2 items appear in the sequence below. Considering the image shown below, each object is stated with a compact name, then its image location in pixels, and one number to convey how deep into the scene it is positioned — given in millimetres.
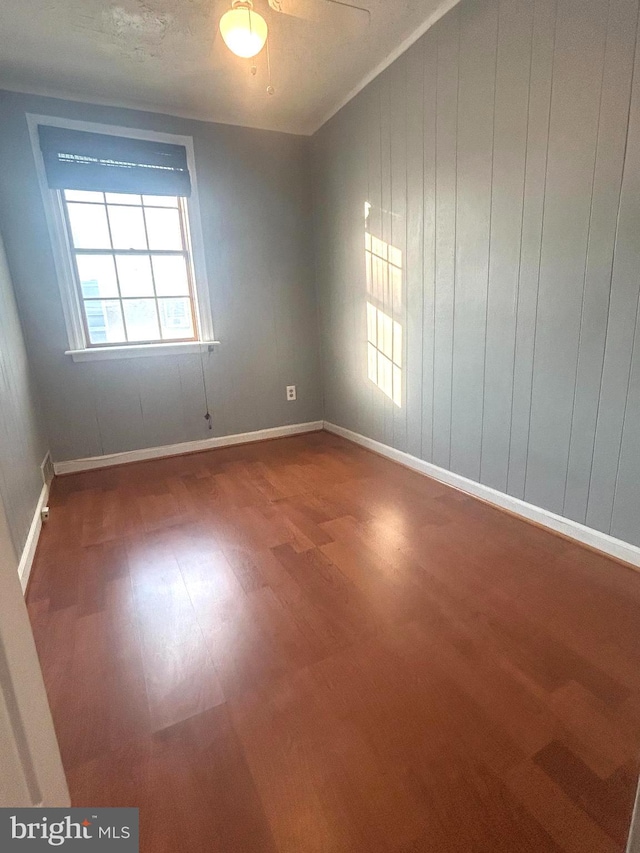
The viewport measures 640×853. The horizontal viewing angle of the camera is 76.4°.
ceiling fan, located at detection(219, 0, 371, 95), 1726
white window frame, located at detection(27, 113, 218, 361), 2703
